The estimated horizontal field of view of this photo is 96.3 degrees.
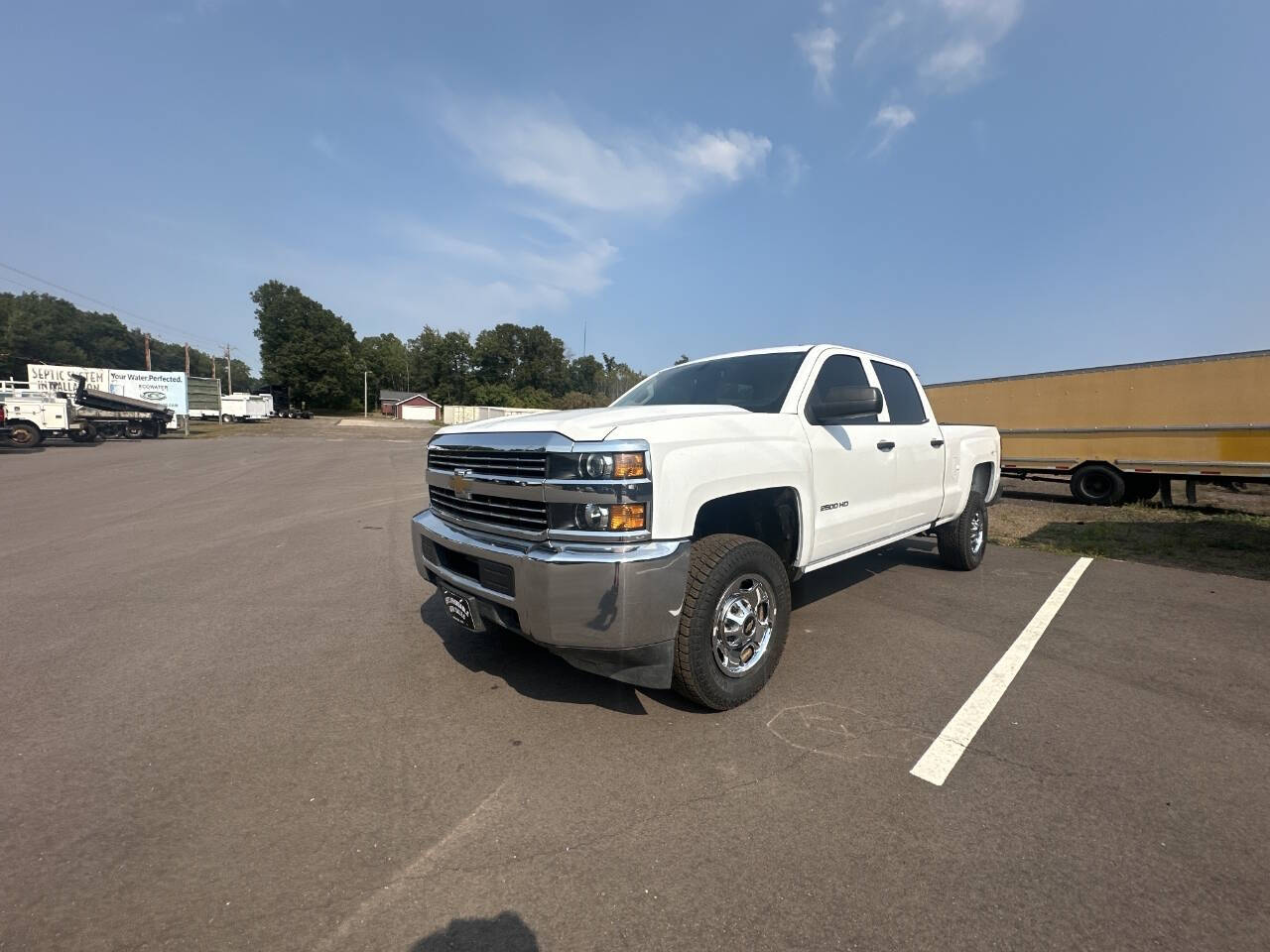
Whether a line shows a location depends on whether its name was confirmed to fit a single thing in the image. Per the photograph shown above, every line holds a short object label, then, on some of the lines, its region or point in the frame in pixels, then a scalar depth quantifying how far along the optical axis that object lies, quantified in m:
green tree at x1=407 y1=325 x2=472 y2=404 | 93.19
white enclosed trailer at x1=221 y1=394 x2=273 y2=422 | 46.68
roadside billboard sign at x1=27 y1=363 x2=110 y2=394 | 33.57
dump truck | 24.11
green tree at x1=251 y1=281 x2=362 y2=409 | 71.44
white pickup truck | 2.39
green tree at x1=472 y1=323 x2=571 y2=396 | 93.38
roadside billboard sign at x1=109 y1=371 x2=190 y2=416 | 35.03
